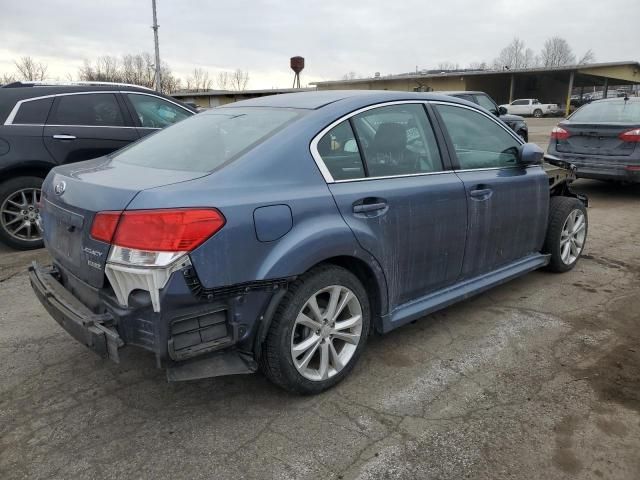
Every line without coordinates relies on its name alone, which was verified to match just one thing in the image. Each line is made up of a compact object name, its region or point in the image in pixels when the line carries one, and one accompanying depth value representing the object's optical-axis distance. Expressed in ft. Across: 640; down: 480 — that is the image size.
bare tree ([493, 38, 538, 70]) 328.49
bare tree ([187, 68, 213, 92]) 216.54
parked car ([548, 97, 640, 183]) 25.23
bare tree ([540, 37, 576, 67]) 321.93
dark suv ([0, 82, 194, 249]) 18.28
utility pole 71.72
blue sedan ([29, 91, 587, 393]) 7.67
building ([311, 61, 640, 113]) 147.43
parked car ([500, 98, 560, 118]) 145.69
